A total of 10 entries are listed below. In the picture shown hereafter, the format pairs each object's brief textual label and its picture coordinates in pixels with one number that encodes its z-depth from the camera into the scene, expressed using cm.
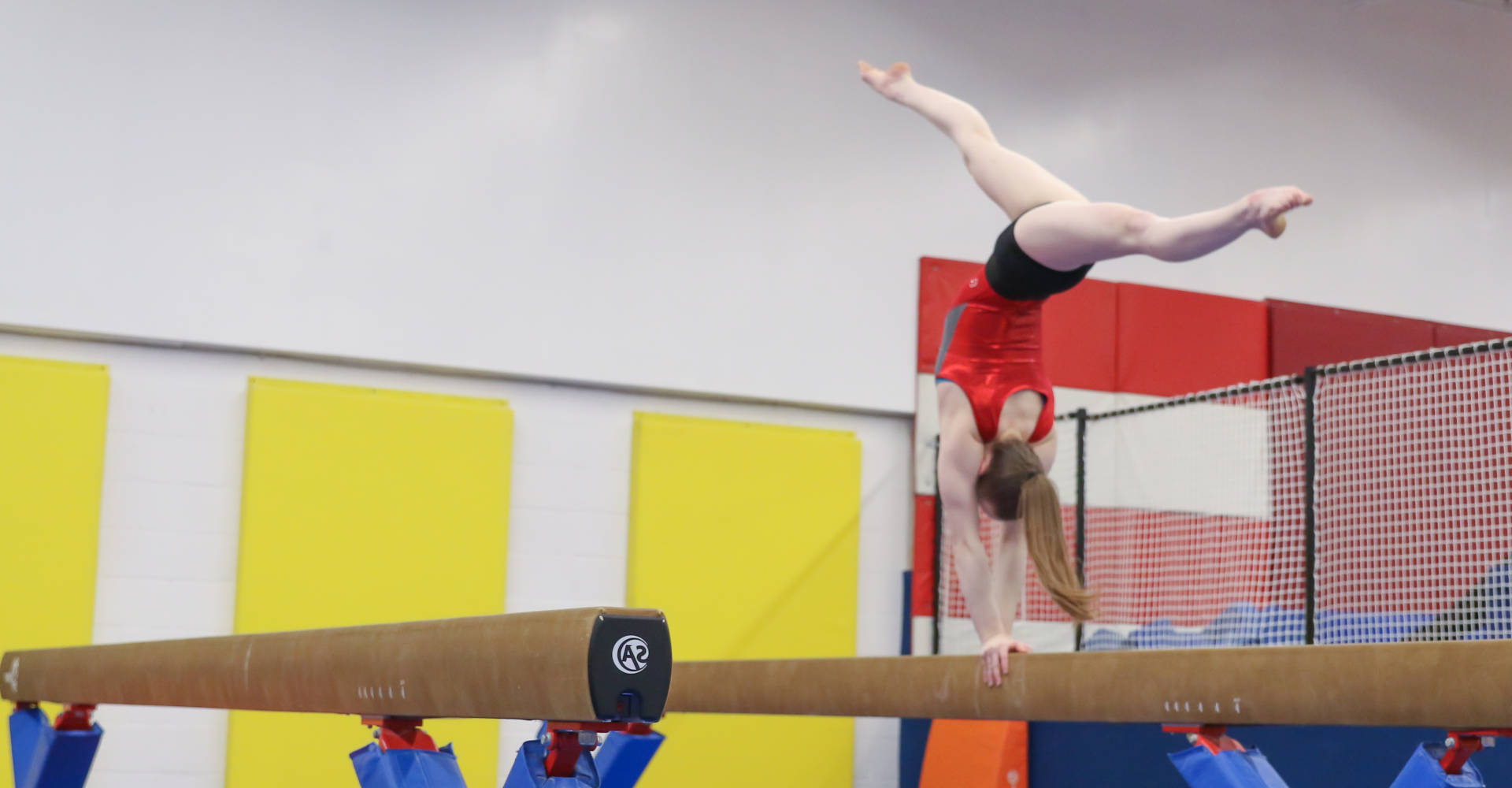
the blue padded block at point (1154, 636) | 712
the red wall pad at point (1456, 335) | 923
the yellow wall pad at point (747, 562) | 737
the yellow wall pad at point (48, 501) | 630
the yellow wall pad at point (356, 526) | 662
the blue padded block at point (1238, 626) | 661
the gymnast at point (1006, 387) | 399
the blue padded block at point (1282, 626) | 638
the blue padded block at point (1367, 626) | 595
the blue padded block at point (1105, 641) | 731
